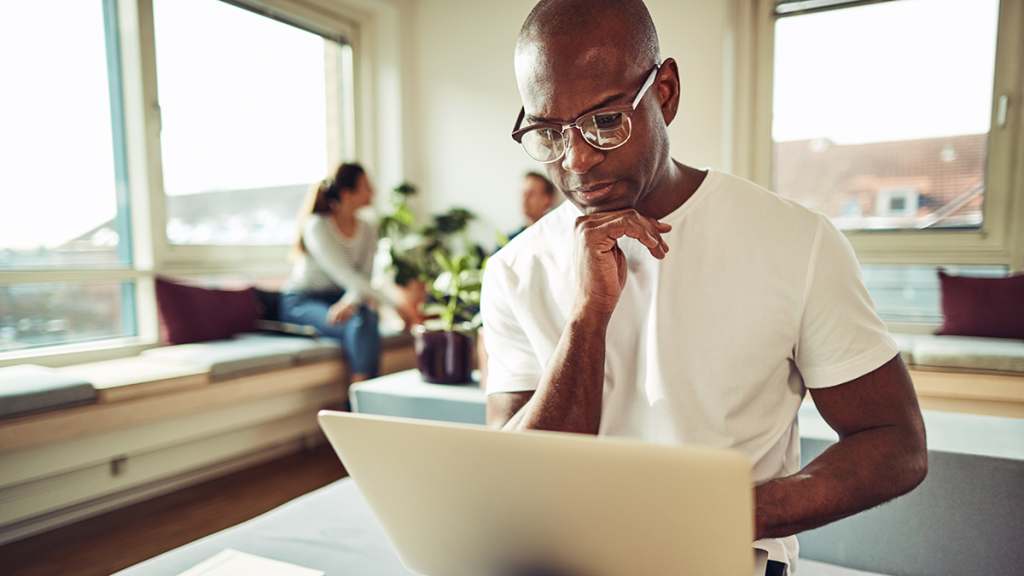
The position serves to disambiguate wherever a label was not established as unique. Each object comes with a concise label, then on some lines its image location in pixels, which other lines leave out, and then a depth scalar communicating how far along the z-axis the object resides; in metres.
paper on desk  0.85
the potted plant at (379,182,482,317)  4.31
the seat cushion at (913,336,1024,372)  2.67
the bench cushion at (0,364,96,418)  2.09
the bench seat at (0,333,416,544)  2.32
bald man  0.80
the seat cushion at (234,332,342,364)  3.18
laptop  0.44
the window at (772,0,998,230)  3.41
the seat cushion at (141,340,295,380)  2.79
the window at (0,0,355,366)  2.79
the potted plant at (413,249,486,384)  1.97
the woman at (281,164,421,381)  3.42
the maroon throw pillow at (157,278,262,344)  3.14
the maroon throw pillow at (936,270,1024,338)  3.04
